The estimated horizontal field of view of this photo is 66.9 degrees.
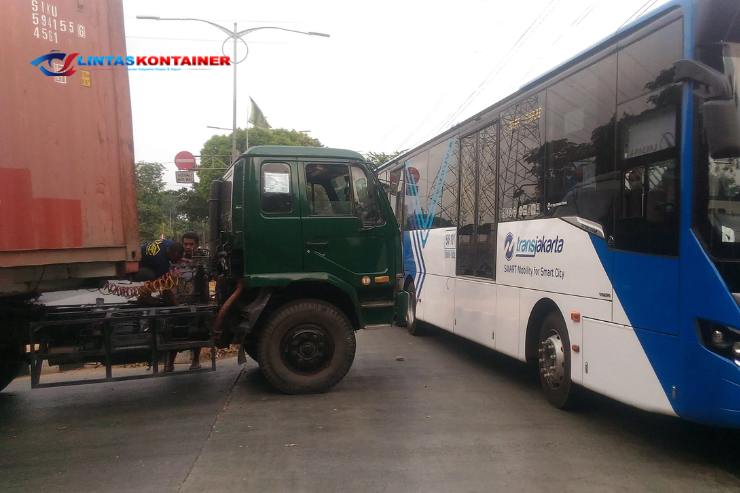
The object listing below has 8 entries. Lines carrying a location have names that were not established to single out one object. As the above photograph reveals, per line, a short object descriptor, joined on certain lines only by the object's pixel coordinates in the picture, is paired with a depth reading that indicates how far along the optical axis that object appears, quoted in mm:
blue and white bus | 3873
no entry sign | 21625
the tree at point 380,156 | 32556
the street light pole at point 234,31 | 15524
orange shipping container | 4711
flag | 25547
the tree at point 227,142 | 36438
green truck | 6078
